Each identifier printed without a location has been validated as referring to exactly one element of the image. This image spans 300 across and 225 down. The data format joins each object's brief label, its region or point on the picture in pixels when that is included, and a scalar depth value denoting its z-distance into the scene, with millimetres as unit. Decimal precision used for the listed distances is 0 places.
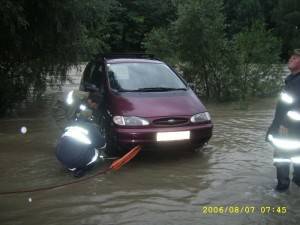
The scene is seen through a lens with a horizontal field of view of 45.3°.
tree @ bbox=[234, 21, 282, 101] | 11856
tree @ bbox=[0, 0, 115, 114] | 8652
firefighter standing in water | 4429
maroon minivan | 5655
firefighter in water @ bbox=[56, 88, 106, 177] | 5286
